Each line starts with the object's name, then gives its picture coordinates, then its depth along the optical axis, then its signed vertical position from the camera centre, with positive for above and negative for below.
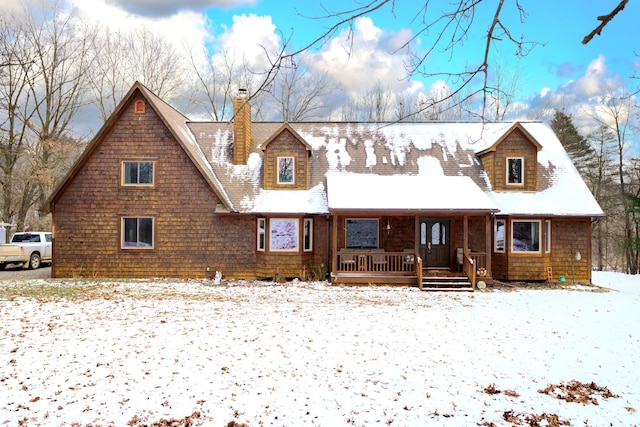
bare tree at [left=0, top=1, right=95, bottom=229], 25.97 +6.42
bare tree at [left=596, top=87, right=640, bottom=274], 29.31 +3.25
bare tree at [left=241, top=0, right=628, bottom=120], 3.52 +1.66
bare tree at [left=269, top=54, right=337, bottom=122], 33.16 +9.42
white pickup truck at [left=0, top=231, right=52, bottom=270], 19.98 -1.02
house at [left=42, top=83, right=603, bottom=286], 16.66 +0.49
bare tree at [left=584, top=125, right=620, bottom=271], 31.75 +4.41
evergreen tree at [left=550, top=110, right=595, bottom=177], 35.41 +7.68
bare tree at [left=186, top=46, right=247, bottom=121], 34.33 +10.80
